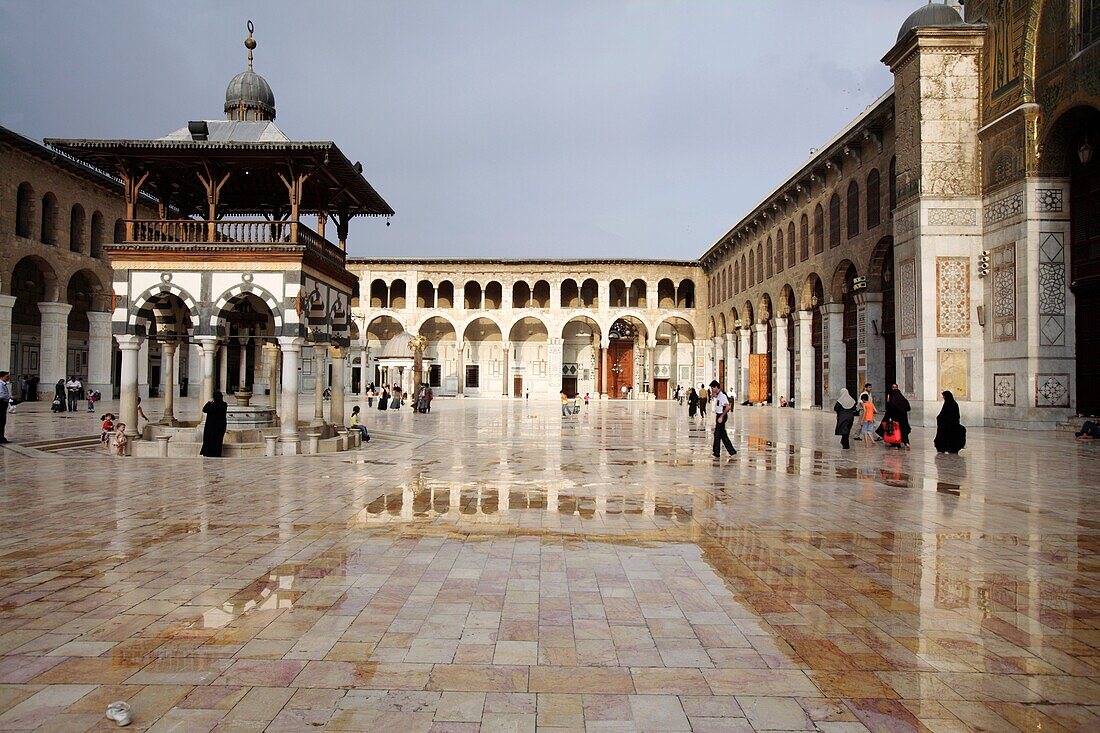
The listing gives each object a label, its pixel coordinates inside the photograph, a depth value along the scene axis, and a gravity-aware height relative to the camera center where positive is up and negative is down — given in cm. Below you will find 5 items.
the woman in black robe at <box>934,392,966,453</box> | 1229 -80
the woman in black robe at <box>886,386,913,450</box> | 1363 -51
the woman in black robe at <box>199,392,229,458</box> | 1220 -93
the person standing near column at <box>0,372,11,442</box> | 1352 -49
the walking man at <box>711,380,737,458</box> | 1234 -70
